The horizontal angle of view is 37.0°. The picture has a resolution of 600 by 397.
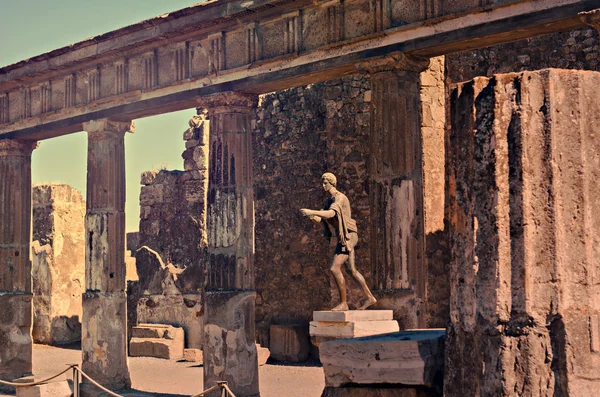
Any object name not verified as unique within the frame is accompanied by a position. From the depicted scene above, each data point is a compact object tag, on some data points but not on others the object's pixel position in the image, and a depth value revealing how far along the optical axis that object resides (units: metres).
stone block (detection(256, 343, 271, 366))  13.61
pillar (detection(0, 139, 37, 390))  13.23
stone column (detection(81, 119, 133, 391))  11.75
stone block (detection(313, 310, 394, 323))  8.44
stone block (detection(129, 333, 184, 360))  14.71
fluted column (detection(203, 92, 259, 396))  10.17
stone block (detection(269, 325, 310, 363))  13.87
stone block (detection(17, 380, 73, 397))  10.45
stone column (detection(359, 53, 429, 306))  8.77
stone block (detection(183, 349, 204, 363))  14.23
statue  9.24
